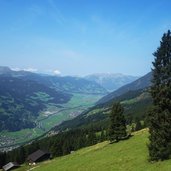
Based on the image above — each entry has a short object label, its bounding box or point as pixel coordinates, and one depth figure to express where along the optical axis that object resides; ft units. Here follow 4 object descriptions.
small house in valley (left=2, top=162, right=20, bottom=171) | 277.24
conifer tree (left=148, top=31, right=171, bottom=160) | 102.18
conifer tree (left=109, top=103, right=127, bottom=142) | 191.83
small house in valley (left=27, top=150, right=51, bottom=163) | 285.04
